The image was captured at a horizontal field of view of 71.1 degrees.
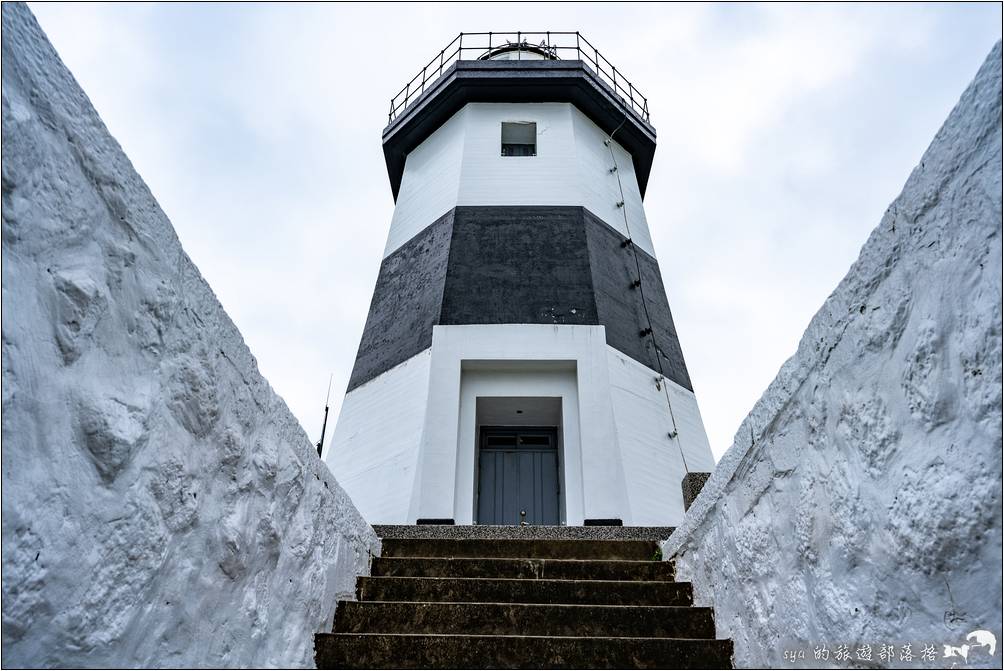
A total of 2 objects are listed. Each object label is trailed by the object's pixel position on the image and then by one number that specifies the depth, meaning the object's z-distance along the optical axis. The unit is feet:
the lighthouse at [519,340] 26.84
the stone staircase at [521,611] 12.26
